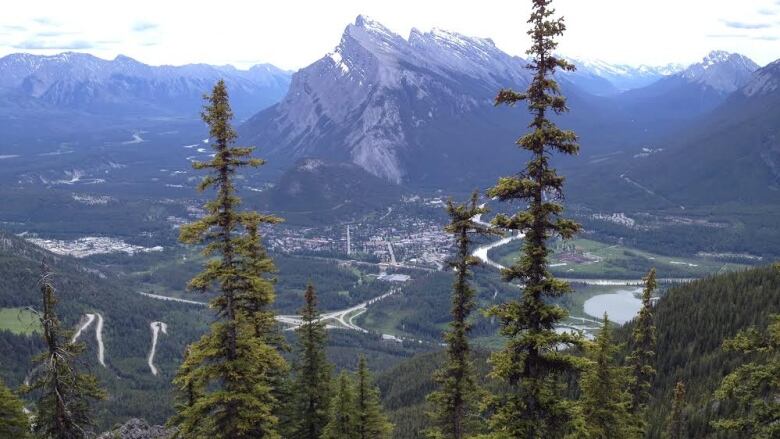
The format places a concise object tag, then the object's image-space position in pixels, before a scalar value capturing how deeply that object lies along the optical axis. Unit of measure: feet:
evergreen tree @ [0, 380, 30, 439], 128.36
